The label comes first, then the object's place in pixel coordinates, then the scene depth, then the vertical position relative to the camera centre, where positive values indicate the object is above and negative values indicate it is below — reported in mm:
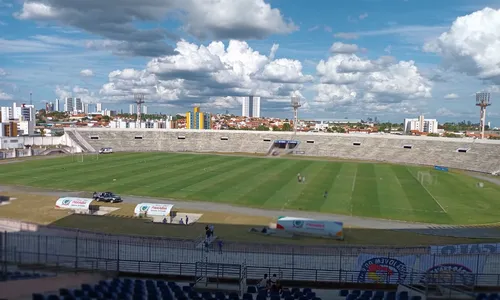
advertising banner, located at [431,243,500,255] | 21500 -6525
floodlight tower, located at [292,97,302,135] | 107875 +6549
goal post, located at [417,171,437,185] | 52966 -6689
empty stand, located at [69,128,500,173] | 72594 -3620
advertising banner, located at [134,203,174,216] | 32062 -7025
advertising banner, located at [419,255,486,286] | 17188 -6332
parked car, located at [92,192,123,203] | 37884 -7225
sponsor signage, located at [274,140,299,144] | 91000 -3165
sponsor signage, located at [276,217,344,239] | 28031 -7142
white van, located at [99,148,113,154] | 82688 -5804
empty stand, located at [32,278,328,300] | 12875 -5961
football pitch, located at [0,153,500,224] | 37656 -7105
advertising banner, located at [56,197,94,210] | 33688 -7014
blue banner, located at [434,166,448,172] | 65500 -6151
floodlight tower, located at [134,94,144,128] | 112875 +6840
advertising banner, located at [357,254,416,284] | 17922 -6494
